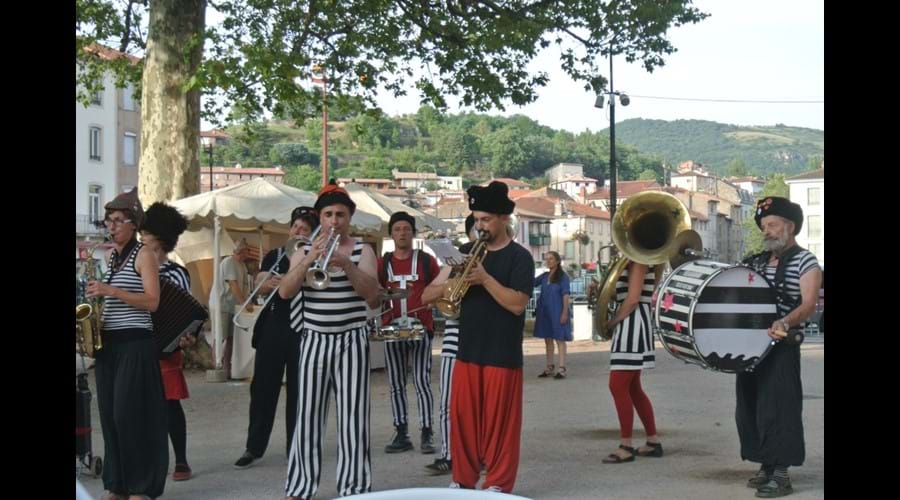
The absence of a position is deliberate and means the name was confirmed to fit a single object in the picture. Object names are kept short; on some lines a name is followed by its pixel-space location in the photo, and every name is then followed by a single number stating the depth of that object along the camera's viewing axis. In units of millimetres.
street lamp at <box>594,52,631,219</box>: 28922
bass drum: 7082
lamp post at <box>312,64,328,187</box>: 18516
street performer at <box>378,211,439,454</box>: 8594
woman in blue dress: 15773
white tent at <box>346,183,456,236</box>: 18078
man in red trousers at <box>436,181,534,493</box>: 6516
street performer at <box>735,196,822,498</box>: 7023
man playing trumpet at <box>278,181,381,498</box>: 6570
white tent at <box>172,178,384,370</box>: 14211
